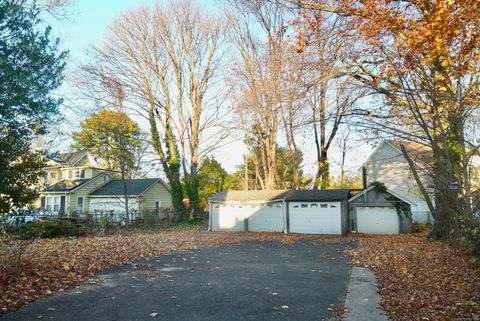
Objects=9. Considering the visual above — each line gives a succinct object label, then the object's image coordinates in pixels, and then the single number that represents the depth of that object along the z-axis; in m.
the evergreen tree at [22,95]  6.40
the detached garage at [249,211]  24.26
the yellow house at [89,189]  32.59
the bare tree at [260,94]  22.61
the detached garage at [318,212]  22.09
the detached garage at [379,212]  21.84
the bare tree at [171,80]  28.30
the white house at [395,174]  27.20
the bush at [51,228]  15.68
